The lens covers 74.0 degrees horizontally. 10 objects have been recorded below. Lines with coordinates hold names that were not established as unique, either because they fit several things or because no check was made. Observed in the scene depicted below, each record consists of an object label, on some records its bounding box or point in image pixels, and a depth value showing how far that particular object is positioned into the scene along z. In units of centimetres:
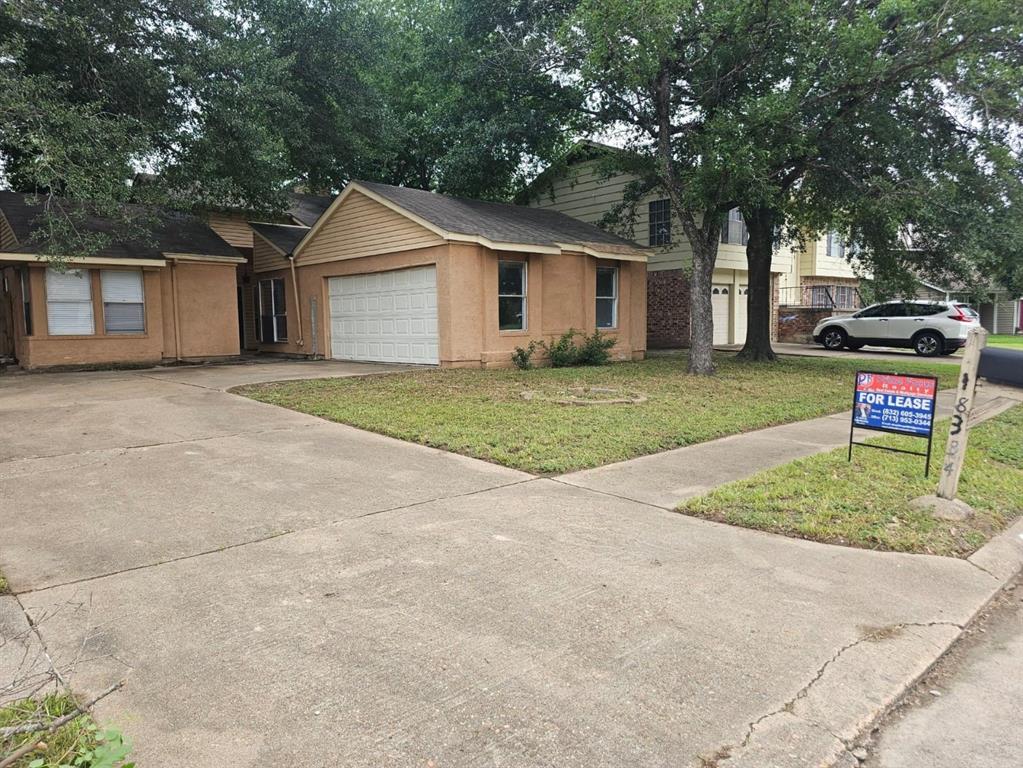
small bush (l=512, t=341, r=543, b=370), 1503
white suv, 1927
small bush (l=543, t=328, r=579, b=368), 1588
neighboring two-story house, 2198
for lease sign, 589
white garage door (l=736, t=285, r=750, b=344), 2381
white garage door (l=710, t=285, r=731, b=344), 2330
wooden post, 511
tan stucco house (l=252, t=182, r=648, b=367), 1471
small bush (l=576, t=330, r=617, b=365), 1627
